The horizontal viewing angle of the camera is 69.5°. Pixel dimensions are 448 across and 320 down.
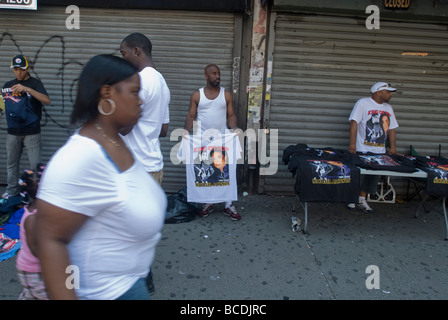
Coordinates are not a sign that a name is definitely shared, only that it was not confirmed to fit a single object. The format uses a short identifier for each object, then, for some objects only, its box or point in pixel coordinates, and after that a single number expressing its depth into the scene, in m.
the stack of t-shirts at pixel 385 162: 4.05
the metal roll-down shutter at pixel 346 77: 5.24
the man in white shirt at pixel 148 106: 2.51
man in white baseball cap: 4.89
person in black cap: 4.61
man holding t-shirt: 4.56
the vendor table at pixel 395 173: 4.04
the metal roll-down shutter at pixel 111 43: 5.23
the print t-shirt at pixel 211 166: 4.54
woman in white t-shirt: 1.10
